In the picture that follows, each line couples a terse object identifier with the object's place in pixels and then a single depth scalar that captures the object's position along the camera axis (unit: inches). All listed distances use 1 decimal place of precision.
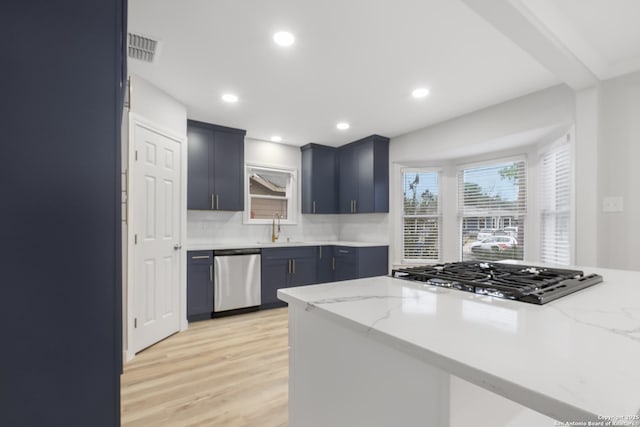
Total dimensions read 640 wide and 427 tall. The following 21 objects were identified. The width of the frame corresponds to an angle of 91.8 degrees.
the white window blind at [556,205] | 121.0
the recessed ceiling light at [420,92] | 120.0
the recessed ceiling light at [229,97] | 126.0
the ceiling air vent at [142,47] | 87.6
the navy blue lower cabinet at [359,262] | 174.4
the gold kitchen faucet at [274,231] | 191.0
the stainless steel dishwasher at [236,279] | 149.9
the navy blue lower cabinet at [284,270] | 166.4
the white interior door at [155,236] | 111.0
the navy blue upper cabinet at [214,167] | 153.6
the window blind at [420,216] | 182.9
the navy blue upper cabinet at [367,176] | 182.9
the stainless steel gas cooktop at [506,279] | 40.3
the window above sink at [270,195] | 187.0
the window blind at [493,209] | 150.0
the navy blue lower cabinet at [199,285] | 142.1
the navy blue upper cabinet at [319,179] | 198.7
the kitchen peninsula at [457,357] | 19.3
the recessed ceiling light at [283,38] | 85.6
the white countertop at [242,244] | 149.9
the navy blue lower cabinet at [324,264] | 186.5
